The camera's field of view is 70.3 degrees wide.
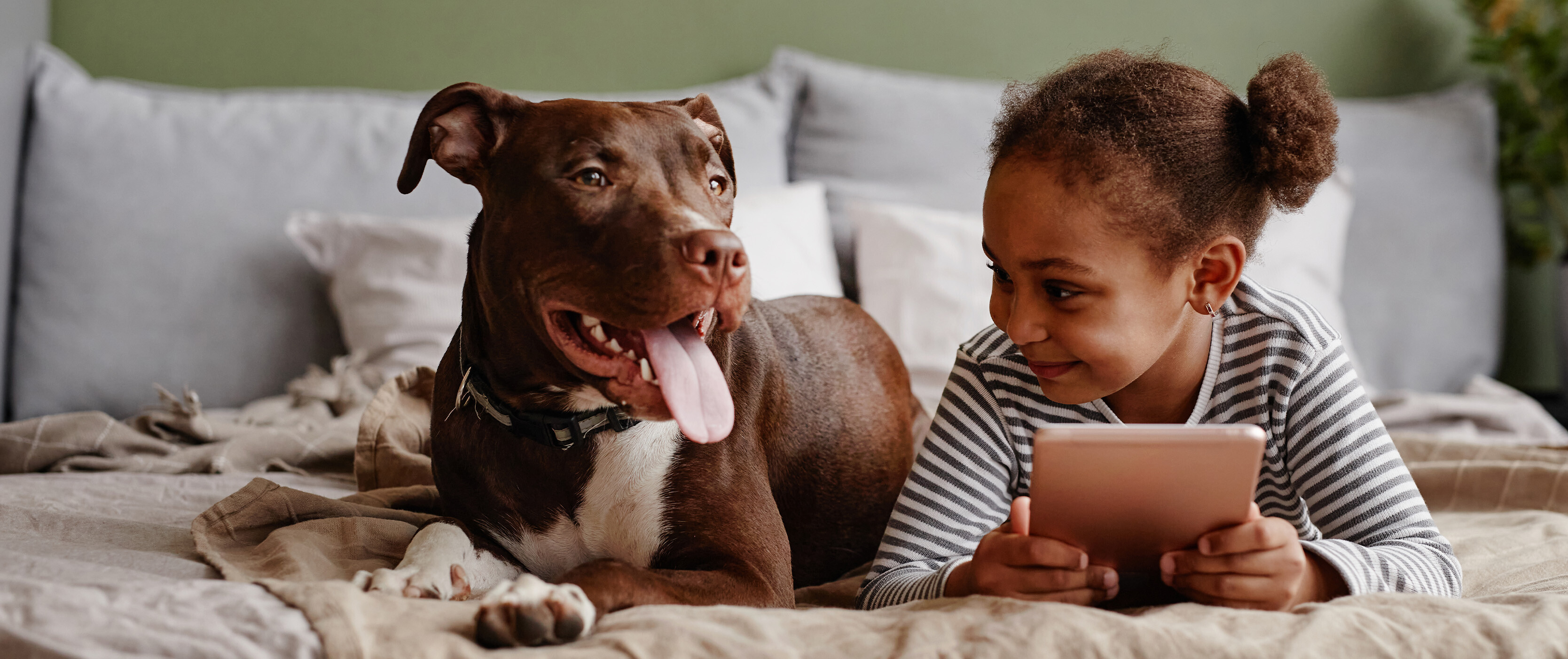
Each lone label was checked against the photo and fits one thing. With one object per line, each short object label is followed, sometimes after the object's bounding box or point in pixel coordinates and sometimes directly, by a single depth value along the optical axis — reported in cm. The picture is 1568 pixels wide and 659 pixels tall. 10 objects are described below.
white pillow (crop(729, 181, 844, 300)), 263
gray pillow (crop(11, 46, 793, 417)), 281
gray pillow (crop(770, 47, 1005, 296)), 330
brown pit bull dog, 131
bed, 108
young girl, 138
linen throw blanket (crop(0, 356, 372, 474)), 211
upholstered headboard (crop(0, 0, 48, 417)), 281
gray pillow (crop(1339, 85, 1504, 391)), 363
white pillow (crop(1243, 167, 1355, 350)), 309
